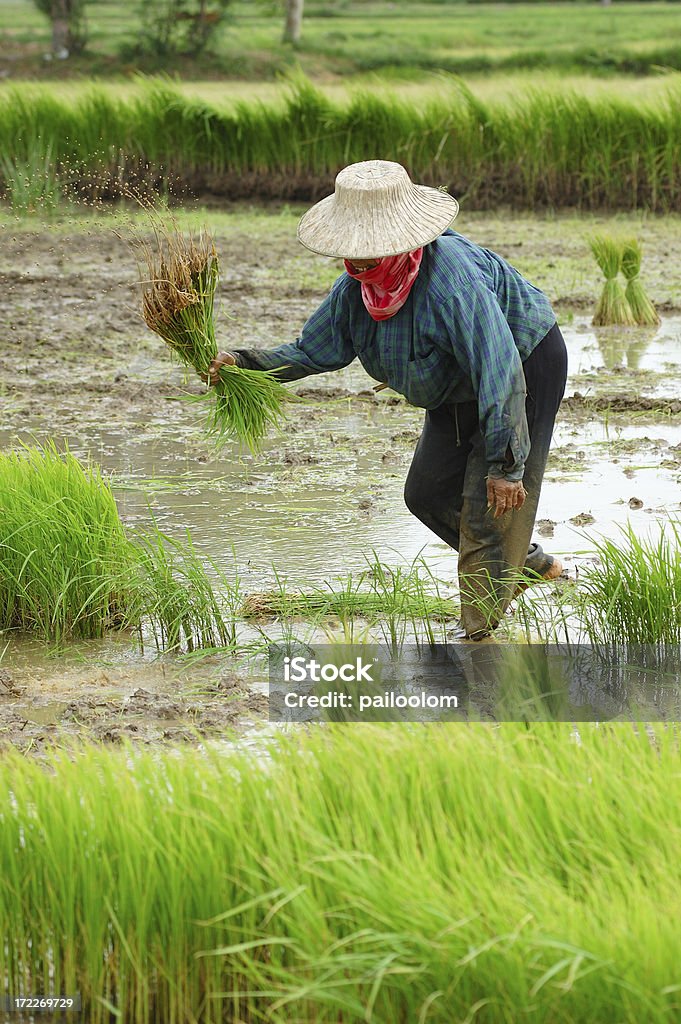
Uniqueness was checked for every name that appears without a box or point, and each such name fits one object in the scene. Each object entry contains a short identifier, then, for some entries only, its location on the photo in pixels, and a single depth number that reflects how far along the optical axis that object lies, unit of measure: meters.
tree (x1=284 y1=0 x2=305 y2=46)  68.50
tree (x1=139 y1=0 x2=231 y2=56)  62.12
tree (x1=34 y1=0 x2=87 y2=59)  62.94
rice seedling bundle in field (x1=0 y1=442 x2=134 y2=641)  7.85
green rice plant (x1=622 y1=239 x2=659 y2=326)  16.22
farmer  6.80
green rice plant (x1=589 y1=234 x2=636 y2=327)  16.09
